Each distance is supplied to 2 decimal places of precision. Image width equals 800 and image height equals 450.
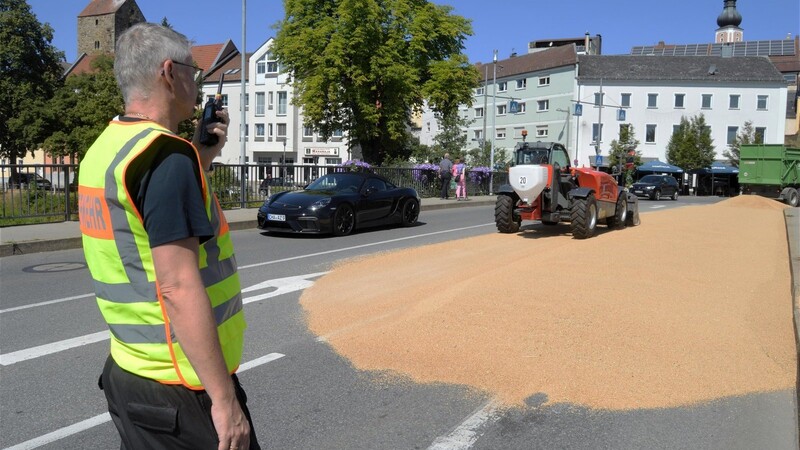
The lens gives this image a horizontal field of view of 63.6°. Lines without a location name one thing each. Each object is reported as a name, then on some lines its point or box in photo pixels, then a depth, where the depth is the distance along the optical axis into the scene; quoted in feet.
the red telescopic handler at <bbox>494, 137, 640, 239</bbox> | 43.37
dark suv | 122.31
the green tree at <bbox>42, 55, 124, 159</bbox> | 151.33
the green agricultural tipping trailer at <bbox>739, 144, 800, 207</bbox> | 96.58
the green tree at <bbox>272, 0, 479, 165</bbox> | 86.12
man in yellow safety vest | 5.72
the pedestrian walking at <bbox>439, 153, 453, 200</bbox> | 88.66
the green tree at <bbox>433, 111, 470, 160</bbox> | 197.10
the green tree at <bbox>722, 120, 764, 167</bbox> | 206.59
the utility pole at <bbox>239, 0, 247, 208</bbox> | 81.00
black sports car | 44.68
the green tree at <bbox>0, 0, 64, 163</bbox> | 168.86
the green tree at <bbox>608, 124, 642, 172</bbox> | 210.18
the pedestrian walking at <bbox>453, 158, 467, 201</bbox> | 91.56
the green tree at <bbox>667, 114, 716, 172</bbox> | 202.28
